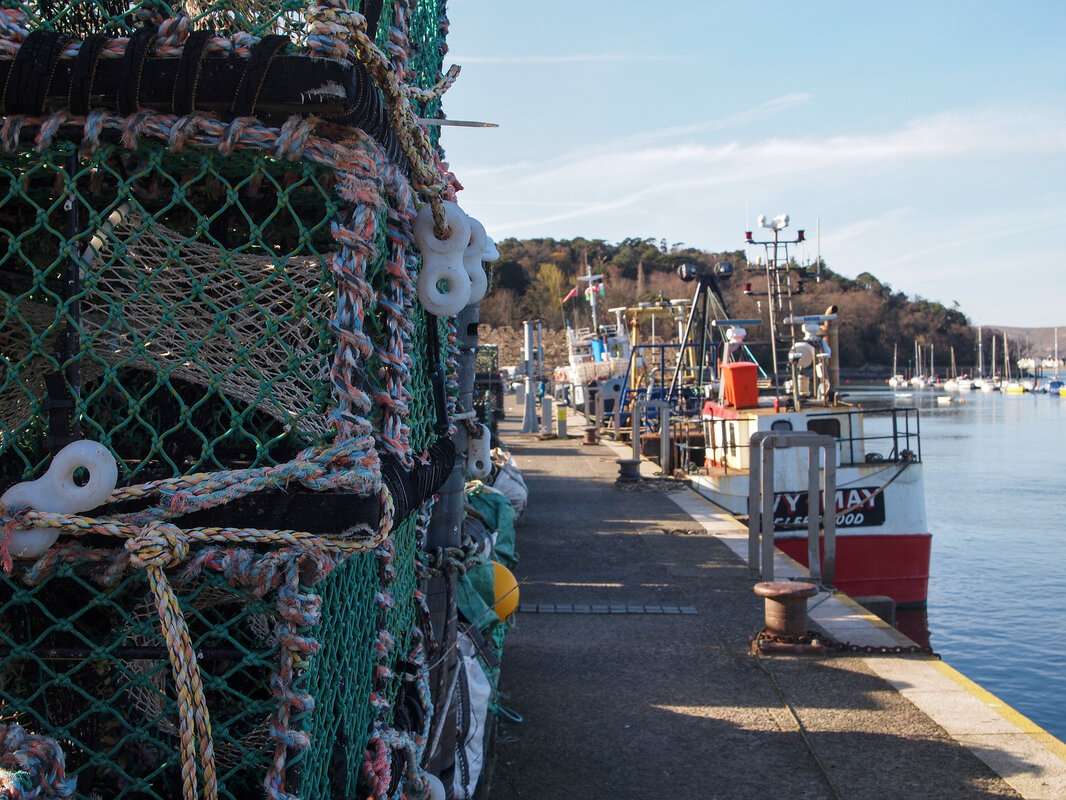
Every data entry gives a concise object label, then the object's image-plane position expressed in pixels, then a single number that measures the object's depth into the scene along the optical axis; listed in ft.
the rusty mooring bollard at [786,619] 19.43
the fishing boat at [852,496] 41.55
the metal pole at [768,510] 24.47
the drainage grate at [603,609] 22.84
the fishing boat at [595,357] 114.22
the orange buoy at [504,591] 14.80
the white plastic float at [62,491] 5.06
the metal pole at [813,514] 25.25
